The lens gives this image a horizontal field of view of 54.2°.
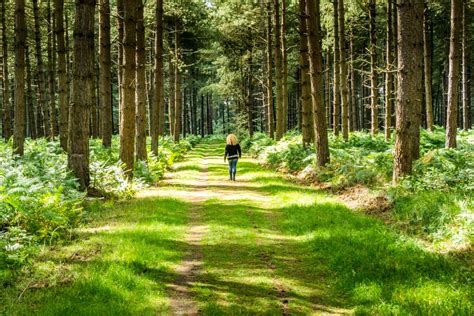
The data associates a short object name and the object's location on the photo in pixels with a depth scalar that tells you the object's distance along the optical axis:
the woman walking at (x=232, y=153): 17.78
